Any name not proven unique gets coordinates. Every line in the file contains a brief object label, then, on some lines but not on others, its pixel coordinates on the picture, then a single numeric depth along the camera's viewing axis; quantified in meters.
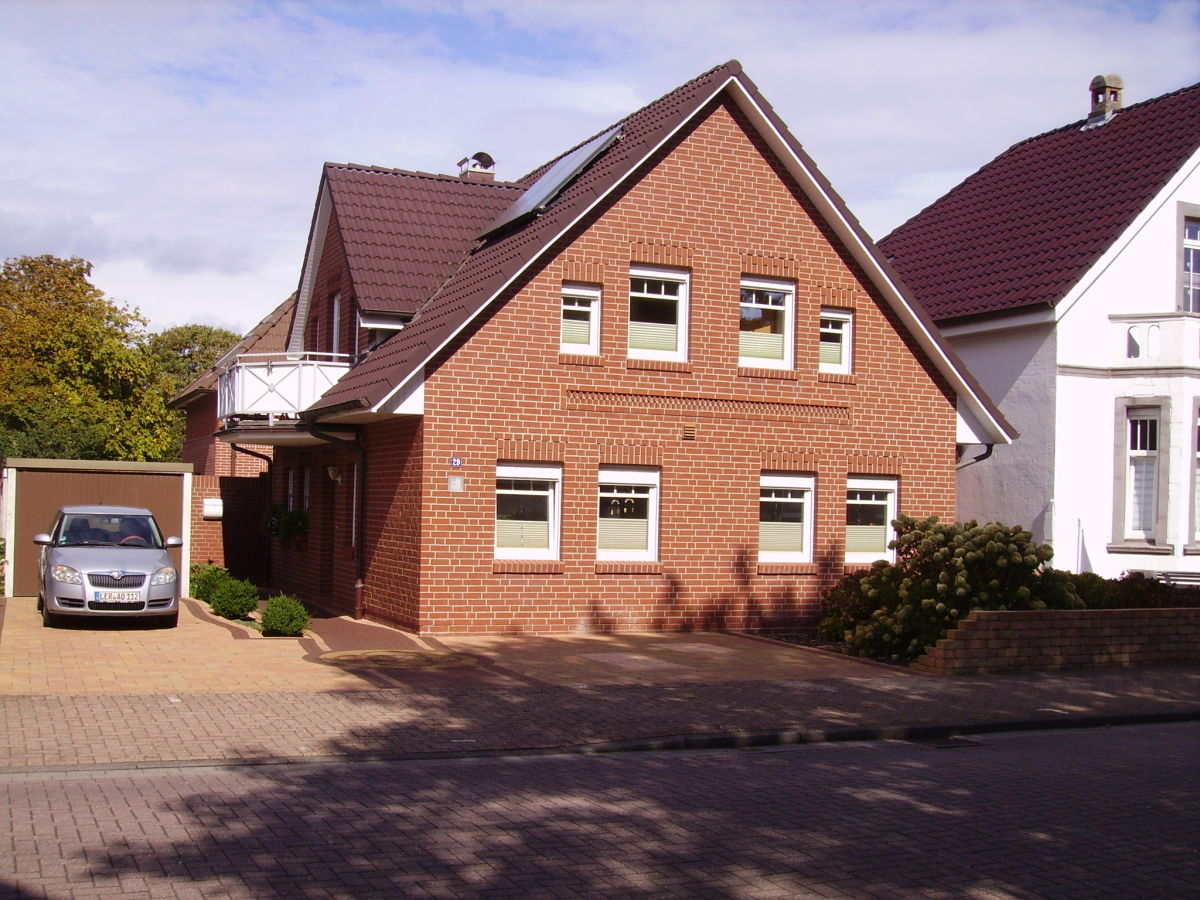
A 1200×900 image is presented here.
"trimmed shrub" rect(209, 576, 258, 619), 18.45
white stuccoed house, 21.00
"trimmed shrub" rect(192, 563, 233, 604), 20.80
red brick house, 17.09
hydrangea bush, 15.52
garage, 21.08
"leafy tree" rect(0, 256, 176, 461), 33.59
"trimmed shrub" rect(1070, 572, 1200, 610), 17.06
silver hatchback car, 16.25
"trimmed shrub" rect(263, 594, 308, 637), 16.20
